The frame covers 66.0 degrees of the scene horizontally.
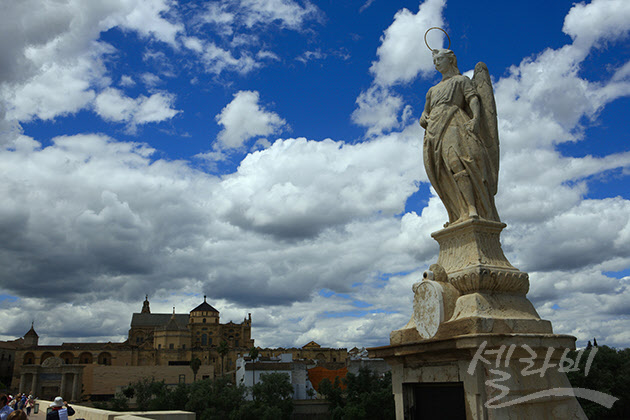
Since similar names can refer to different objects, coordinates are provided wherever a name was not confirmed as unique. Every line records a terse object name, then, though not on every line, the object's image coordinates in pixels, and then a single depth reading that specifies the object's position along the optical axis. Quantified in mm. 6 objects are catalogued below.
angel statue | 5699
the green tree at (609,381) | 30359
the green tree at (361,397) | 40250
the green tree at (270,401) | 39562
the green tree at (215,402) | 39719
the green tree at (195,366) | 67938
